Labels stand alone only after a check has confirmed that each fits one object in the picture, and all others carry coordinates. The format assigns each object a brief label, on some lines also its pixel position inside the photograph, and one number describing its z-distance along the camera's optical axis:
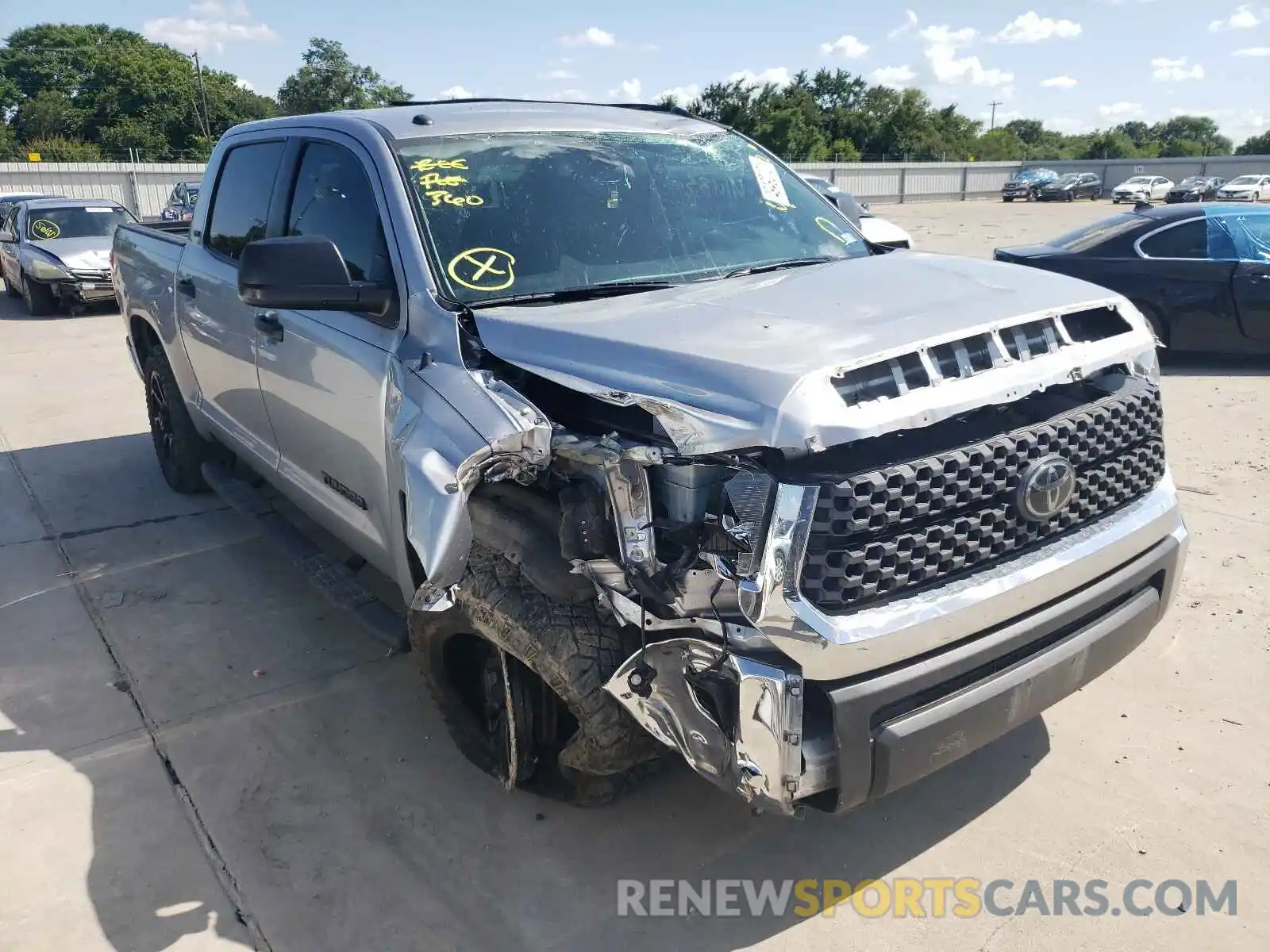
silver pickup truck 2.25
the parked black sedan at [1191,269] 8.42
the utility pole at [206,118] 65.44
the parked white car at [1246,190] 37.31
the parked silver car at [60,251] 13.85
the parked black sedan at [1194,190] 38.09
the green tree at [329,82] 67.81
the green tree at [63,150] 50.91
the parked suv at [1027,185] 46.53
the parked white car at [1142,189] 41.78
